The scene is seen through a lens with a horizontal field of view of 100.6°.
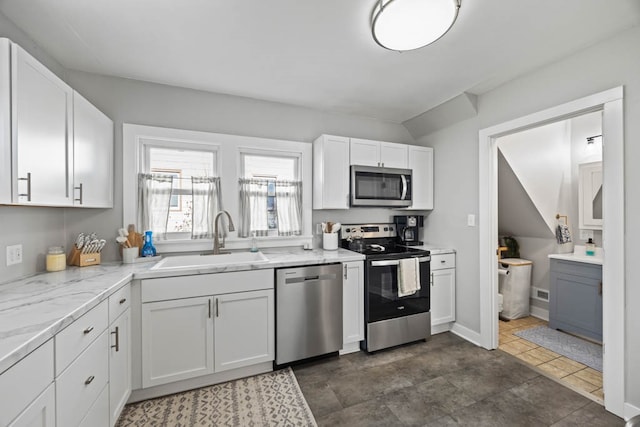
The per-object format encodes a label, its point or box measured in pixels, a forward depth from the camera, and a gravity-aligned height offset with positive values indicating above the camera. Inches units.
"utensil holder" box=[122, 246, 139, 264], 84.4 -12.8
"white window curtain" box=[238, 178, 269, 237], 106.8 +3.1
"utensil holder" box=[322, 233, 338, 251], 112.8 -11.4
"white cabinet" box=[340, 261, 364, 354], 97.8 -33.3
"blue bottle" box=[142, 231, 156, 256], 90.7 -10.7
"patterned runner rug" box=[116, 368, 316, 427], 67.4 -52.6
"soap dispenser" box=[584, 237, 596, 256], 116.8 -15.3
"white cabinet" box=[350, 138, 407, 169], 115.3 +27.3
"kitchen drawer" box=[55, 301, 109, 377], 42.0 -21.6
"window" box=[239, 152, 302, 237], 107.8 +8.3
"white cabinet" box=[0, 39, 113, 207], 47.7 +16.8
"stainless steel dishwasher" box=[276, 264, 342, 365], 87.3 -33.1
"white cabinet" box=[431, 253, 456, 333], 113.6 -32.6
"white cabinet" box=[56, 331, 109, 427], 42.5 -30.6
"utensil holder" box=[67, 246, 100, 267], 78.8 -13.0
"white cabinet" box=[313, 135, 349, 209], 110.2 +17.7
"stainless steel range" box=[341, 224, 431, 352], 100.4 -34.3
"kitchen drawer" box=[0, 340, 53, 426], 30.8 -21.5
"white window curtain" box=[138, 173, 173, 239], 94.0 +4.9
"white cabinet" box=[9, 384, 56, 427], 33.7 -26.9
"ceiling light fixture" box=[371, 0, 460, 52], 53.7 +41.6
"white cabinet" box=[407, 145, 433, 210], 126.3 +18.7
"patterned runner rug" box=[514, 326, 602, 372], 95.0 -52.2
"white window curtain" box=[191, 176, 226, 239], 100.7 +4.1
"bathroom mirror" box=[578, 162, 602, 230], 119.3 +8.1
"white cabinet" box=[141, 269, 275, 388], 73.7 -32.5
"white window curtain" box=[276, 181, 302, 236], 113.2 +3.2
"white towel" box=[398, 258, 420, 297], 103.2 -24.6
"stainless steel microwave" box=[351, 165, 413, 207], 113.8 +12.4
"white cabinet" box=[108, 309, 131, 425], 61.0 -36.9
